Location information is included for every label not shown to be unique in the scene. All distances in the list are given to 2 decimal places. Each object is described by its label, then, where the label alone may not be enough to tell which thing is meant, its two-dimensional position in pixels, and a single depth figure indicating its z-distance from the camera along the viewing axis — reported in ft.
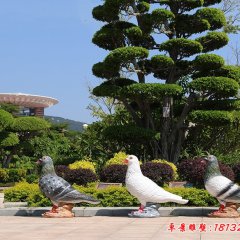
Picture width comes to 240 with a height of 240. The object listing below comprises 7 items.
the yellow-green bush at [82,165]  46.83
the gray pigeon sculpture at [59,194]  29.35
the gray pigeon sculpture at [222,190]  28.86
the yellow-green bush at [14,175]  76.02
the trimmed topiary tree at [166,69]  52.19
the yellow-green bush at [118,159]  48.62
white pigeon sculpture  29.19
